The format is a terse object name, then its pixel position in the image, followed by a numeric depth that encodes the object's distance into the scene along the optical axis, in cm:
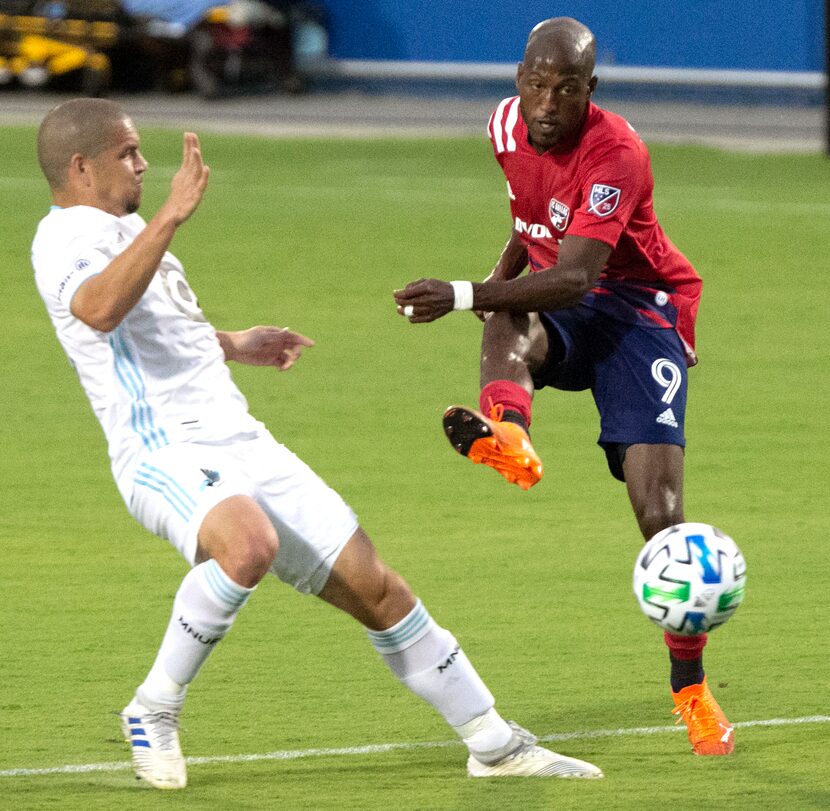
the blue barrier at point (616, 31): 5828
